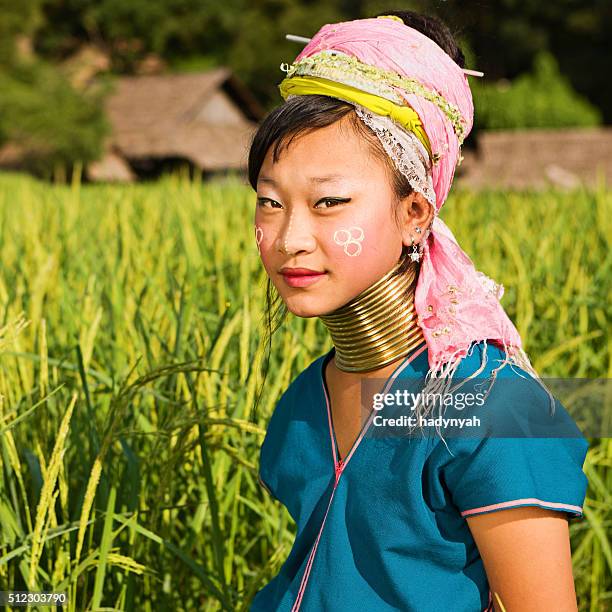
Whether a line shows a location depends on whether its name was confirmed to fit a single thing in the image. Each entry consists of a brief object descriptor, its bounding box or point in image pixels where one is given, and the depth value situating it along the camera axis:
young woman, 1.24
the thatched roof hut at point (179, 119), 27.48
